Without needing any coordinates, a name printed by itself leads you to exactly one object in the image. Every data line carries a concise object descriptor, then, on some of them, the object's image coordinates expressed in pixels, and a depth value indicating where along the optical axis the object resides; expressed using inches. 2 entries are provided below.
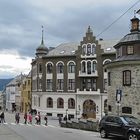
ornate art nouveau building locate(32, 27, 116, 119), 1498.1
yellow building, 2036.4
